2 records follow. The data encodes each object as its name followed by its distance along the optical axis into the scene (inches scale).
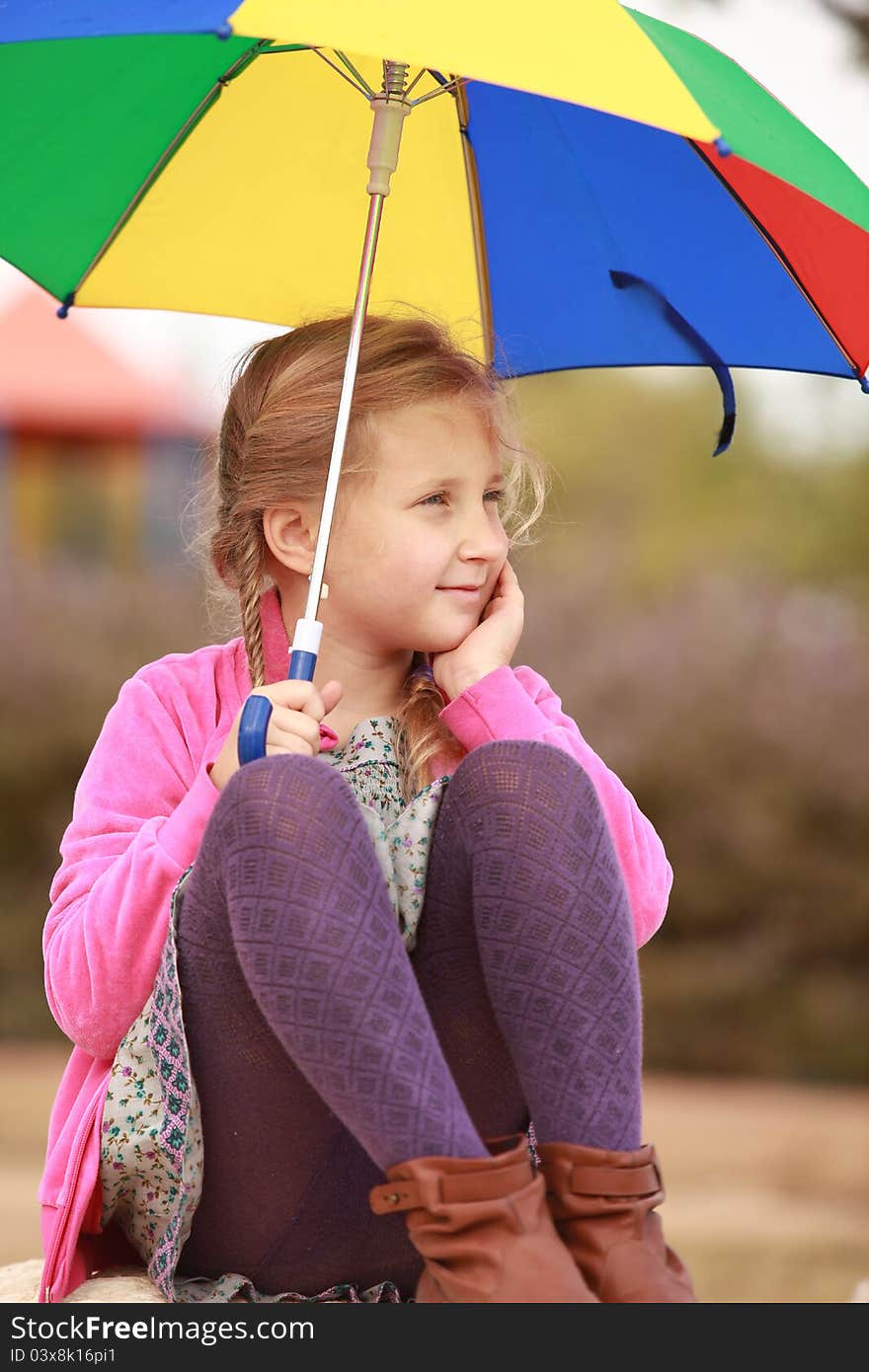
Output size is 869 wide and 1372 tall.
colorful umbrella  125.8
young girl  113.5
